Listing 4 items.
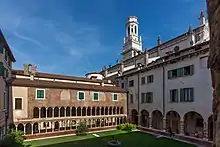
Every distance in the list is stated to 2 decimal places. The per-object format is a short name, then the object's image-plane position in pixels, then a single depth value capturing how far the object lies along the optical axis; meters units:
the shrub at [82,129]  28.78
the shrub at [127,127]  32.97
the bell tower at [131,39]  60.94
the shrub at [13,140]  18.49
